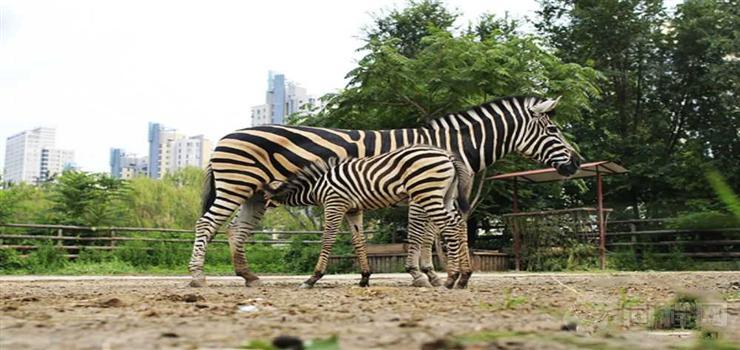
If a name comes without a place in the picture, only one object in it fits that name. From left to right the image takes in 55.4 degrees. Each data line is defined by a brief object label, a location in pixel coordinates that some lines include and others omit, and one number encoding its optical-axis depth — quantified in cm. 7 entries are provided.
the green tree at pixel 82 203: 2205
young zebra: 753
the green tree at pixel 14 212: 2108
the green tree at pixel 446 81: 1527
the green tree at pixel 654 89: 2419
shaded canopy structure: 1630
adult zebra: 857
